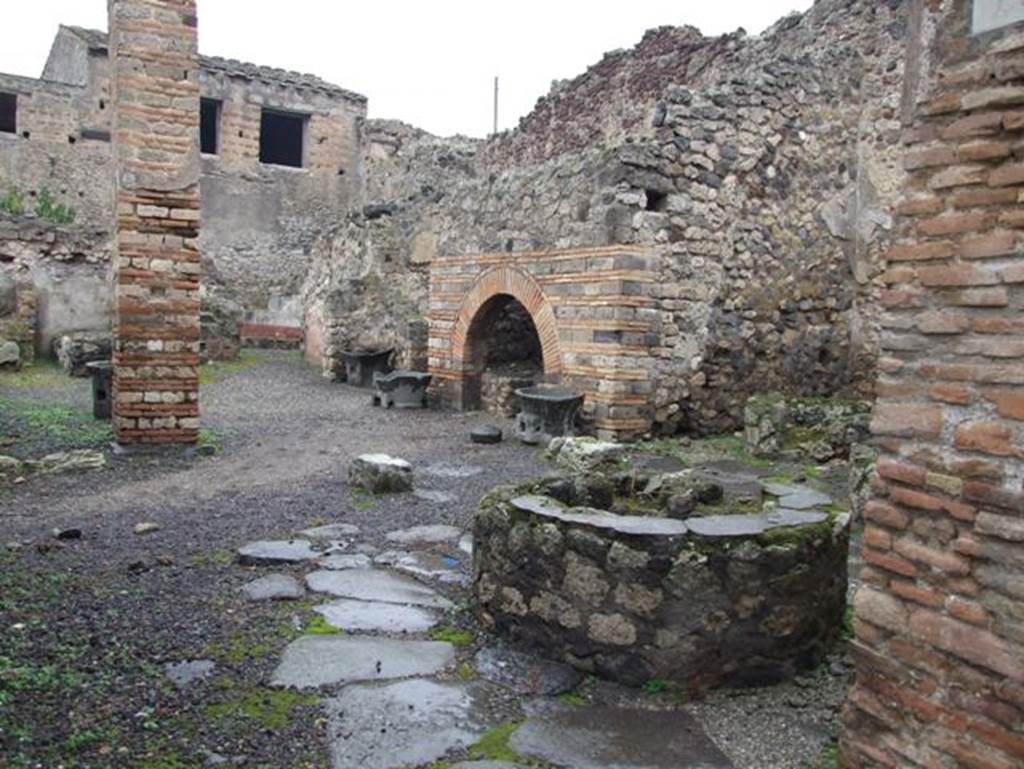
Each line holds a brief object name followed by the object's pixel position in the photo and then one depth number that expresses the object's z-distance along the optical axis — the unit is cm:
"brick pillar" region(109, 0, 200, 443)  737
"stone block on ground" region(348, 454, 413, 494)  666
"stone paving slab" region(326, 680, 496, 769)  283
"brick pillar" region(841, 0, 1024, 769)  231
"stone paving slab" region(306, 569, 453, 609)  430
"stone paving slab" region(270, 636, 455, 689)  337
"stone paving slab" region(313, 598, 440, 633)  394
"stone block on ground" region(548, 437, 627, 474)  740
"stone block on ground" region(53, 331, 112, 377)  1301
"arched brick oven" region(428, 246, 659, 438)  870
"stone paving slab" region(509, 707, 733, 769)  289
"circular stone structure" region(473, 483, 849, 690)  338
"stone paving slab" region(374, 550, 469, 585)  472
